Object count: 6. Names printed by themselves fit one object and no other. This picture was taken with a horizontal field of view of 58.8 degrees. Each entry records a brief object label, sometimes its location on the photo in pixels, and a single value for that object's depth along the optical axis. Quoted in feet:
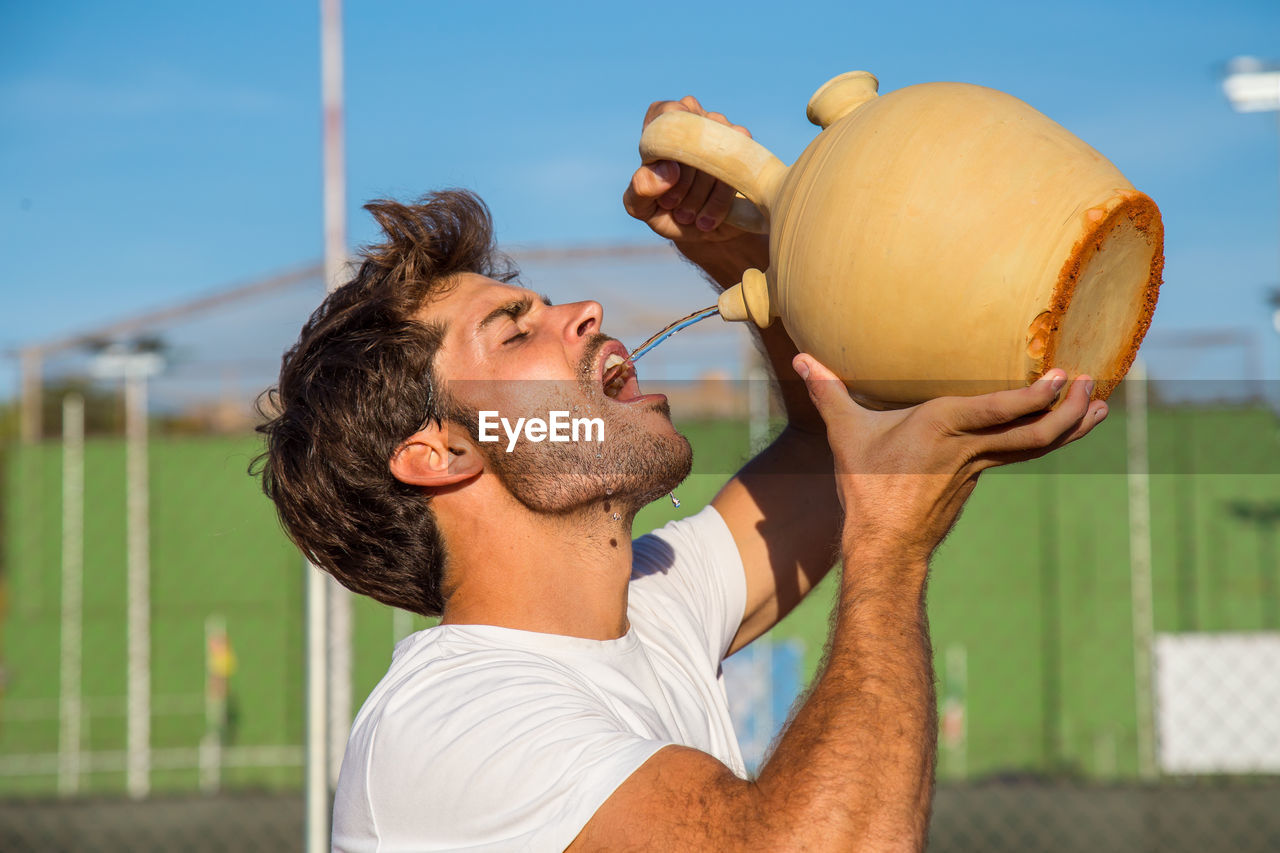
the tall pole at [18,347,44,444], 29.17
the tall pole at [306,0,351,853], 8.71
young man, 3.59
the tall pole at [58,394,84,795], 26.12
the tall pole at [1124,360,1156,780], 23.61
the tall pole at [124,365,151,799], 24.01
